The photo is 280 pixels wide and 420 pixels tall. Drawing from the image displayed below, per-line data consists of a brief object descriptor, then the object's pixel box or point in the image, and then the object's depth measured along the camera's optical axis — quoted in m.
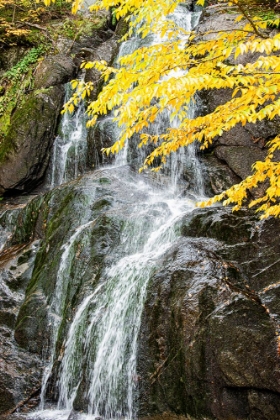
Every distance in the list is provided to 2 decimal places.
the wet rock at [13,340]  5.82
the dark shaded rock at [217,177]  9.25
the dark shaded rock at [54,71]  13.12
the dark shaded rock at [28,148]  11.49
